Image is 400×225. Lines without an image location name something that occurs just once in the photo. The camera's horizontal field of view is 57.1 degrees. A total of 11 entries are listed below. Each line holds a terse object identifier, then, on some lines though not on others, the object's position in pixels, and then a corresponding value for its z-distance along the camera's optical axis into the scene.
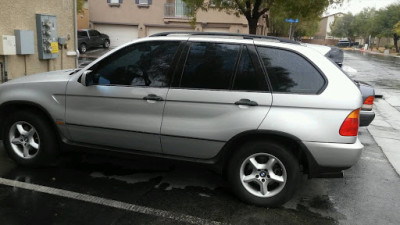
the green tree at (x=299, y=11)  11.75
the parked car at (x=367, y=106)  5.96
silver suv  3.57
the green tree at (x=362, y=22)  76.39
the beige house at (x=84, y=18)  32.28
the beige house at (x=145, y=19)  29.70
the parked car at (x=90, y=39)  25.31
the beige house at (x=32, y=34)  8.00
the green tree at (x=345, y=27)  93.47
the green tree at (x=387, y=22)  59.41
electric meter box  8.75
